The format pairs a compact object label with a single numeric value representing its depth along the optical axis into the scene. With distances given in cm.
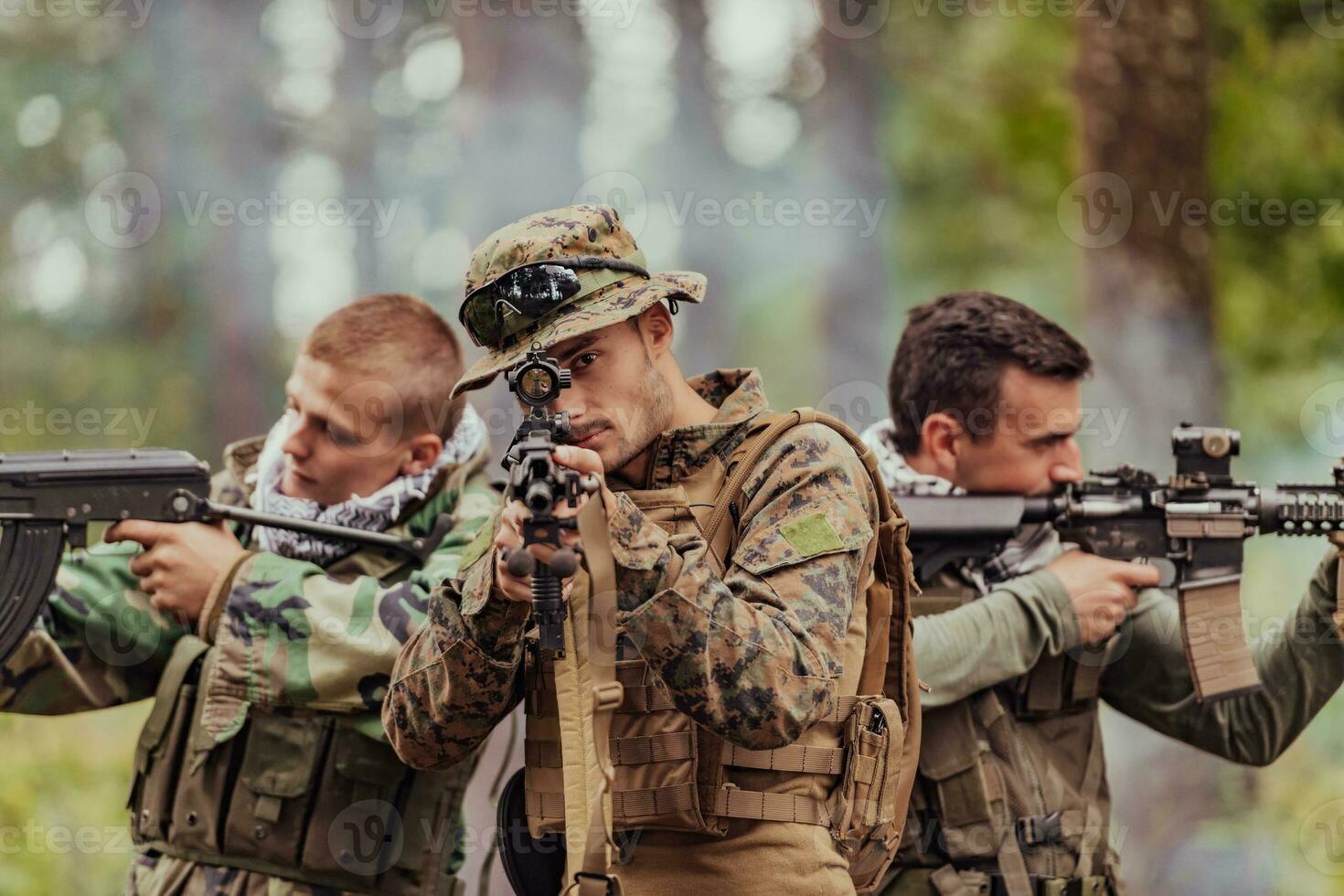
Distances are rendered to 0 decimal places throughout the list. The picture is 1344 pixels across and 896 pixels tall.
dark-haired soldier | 716
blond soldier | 692
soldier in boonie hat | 470
